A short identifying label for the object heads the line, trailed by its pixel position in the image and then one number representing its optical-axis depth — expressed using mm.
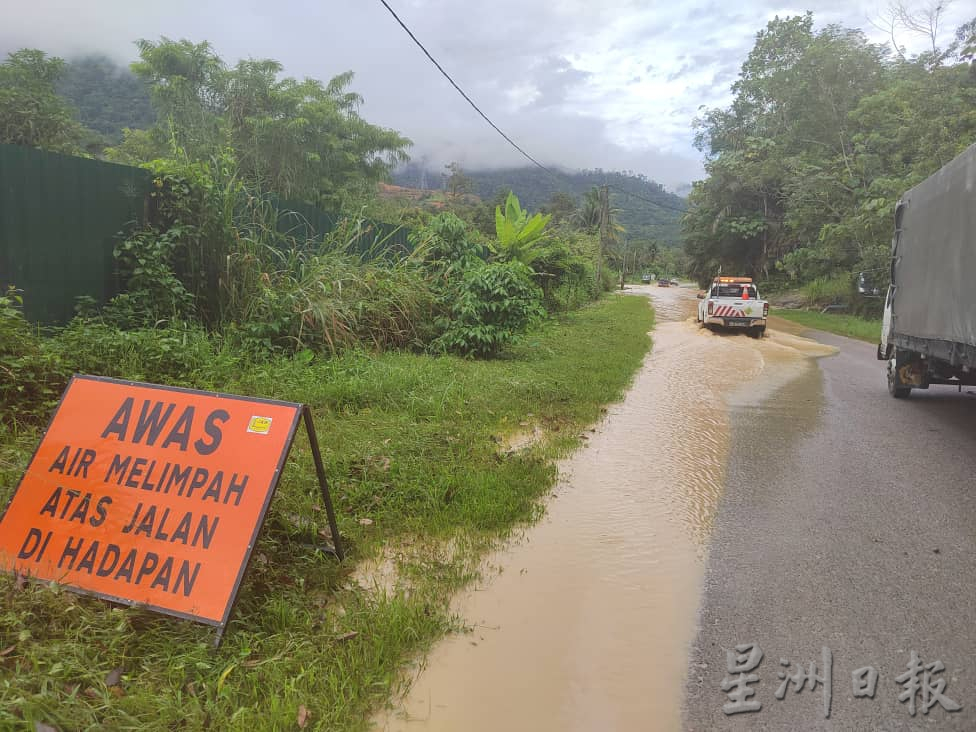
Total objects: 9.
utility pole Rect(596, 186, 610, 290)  35062
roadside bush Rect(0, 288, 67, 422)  4648
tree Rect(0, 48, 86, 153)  30625
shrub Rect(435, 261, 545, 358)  9484
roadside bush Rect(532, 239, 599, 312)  18922
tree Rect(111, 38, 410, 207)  35969
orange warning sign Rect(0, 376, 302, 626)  2646
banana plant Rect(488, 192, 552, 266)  14586
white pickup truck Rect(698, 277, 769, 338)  17250
